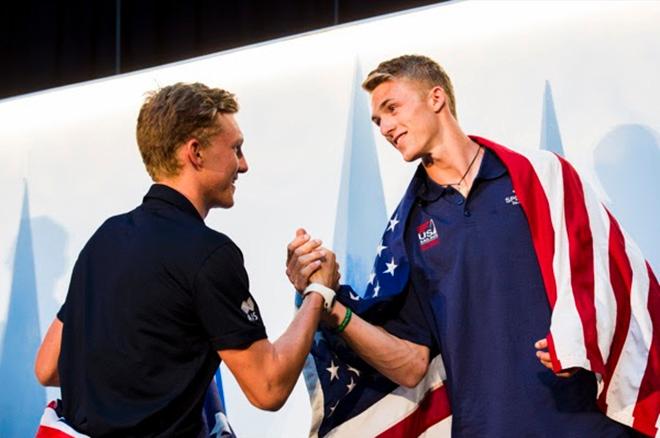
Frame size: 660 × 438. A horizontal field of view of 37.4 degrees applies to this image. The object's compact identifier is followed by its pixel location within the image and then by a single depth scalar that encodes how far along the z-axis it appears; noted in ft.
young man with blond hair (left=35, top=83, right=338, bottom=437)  5.71
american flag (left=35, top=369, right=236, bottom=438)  5.98
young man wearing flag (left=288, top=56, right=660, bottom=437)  6.73
